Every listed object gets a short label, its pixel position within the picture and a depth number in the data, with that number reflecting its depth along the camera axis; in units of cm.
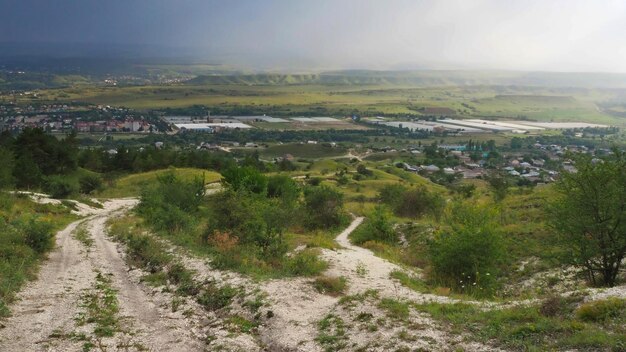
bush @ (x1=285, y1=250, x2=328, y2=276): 1962
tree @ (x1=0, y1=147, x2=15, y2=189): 4394
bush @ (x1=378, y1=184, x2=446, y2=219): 4306
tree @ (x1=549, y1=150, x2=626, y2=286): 1698
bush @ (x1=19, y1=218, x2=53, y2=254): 2363
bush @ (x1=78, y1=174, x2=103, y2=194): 6016
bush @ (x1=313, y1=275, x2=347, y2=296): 1756
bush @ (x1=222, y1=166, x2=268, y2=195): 4097
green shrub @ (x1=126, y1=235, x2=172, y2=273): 2186
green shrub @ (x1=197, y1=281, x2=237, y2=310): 1652
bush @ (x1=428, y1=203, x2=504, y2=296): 1941
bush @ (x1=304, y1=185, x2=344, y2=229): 3947
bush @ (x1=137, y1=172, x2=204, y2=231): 3008
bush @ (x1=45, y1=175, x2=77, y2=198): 5088
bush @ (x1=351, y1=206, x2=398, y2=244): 3297
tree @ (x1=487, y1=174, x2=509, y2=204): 4549
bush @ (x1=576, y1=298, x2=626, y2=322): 1202
